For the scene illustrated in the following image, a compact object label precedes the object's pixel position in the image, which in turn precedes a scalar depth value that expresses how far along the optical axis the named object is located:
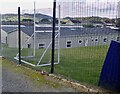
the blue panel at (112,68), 5.07
